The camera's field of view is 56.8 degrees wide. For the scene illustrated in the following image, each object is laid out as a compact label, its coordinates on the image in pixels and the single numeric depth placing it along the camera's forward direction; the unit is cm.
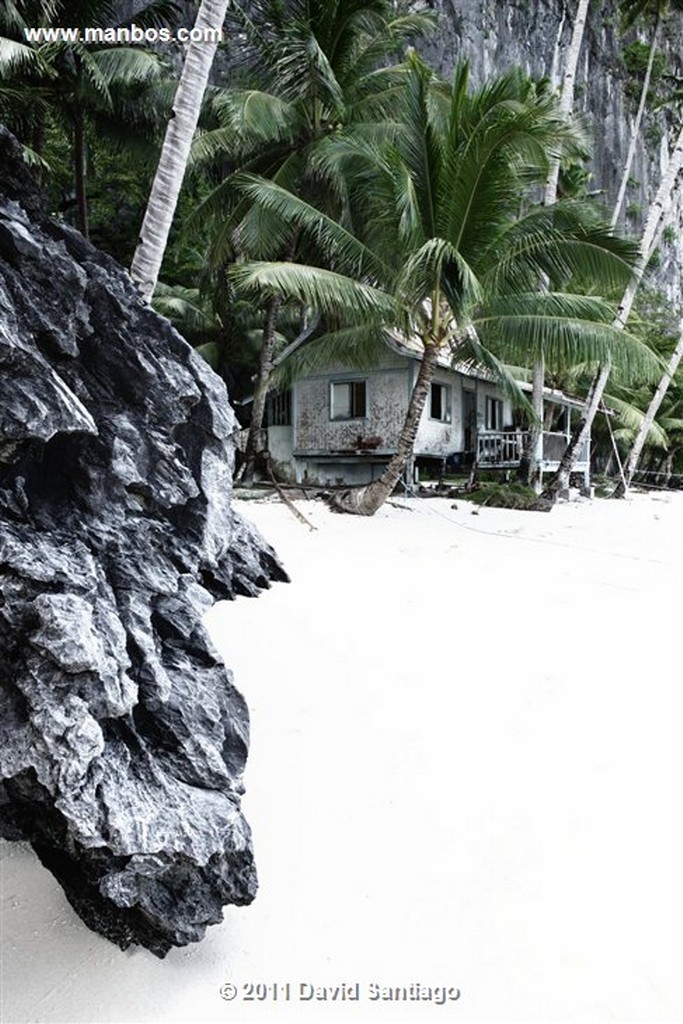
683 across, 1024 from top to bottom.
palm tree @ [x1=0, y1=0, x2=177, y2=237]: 1100
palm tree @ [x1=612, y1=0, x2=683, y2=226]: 1920
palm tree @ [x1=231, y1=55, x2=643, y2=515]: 827
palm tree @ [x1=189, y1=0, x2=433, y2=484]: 1177
